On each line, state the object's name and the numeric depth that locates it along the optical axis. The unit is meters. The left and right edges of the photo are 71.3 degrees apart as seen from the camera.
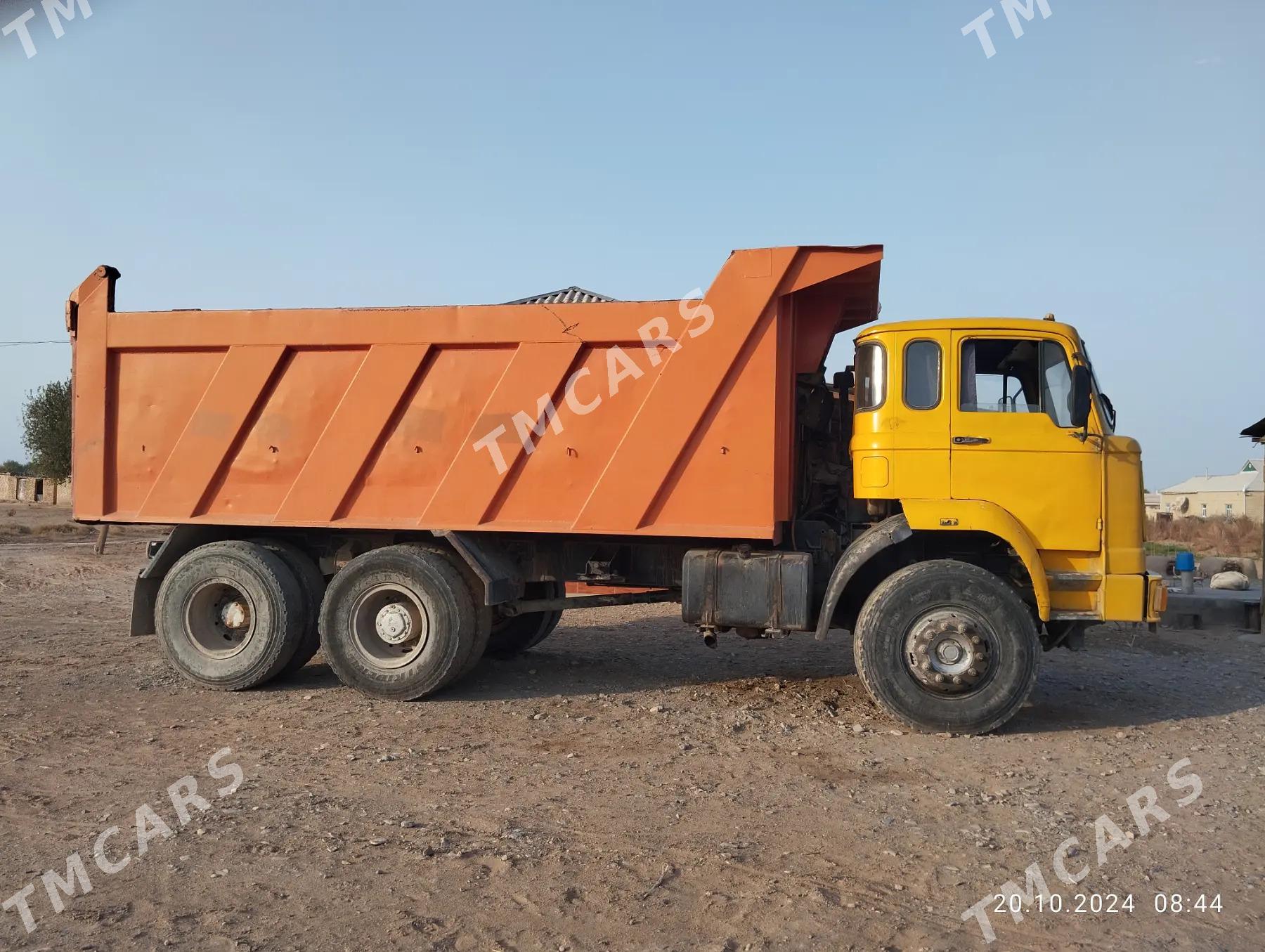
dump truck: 5.95
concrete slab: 10.88
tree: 36.81
